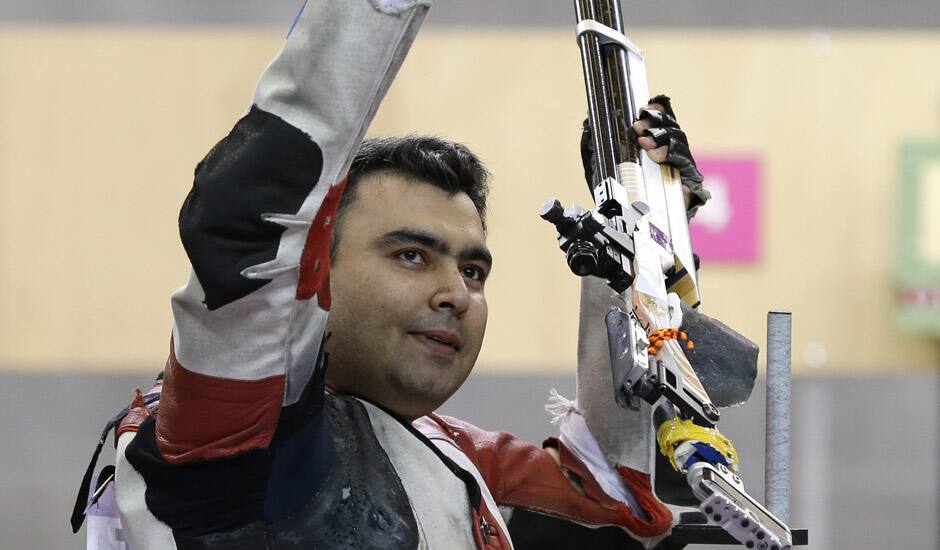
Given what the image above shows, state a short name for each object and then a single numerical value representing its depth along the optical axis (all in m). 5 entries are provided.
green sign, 10.73
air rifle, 5.32
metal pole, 5.47
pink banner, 10.82
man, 5.20
